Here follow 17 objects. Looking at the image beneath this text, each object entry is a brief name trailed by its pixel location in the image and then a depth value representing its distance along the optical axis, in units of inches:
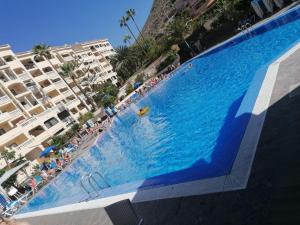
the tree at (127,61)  1902.1
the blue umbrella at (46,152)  910.8
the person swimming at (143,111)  722.0
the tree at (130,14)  2273.1
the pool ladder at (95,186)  330.1
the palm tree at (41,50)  1505.3
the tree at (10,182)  734.7
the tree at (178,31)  1181.8
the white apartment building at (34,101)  1146.6
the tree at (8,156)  875.6
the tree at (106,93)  1100.9
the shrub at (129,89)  1281.0
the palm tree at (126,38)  2436.4
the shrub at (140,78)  1307.3
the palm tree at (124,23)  2277.5
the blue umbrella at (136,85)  1265.5
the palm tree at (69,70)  1507.9
